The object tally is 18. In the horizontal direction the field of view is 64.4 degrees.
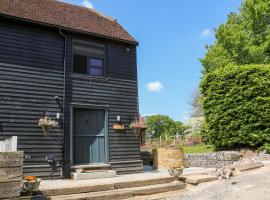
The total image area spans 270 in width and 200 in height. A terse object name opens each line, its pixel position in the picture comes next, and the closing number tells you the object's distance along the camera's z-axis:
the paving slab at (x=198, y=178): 6.99
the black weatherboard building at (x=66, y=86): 7.16
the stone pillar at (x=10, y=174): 4.53
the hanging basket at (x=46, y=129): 7.28
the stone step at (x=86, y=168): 7.46
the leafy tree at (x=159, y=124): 56.33
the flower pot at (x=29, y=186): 5.06
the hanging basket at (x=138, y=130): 8.54
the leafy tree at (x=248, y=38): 13.85
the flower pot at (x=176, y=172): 7.21
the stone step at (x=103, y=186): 5.59
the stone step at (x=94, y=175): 7.26
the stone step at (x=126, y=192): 5.55
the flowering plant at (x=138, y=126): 8.47
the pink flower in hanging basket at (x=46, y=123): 7.22
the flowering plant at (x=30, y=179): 5.21
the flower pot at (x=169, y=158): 9.47
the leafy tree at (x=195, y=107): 27.48
